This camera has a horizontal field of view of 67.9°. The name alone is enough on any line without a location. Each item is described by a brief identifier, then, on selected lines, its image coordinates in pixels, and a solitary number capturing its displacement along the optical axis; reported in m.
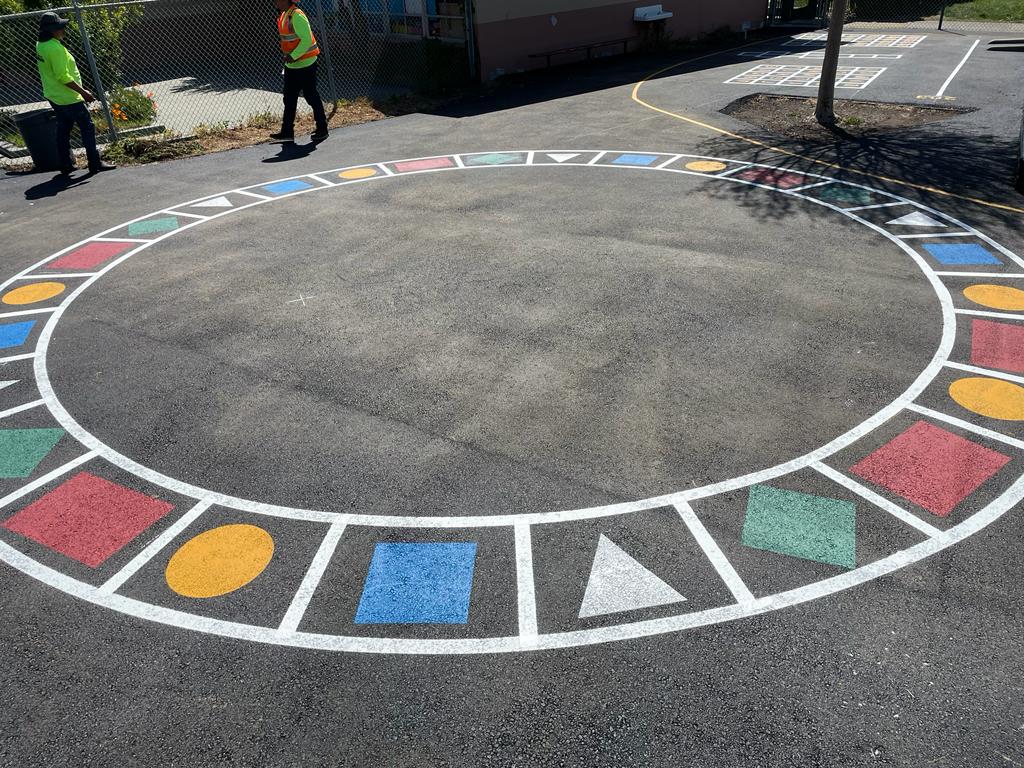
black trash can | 14.02
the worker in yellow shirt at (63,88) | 13.09
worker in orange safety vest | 15.51
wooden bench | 22.67
